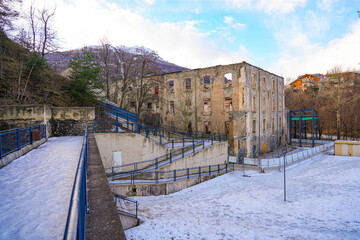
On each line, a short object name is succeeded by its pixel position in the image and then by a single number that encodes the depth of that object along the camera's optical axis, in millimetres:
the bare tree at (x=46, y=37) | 18286
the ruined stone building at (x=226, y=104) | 24906
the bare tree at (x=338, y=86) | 34594
